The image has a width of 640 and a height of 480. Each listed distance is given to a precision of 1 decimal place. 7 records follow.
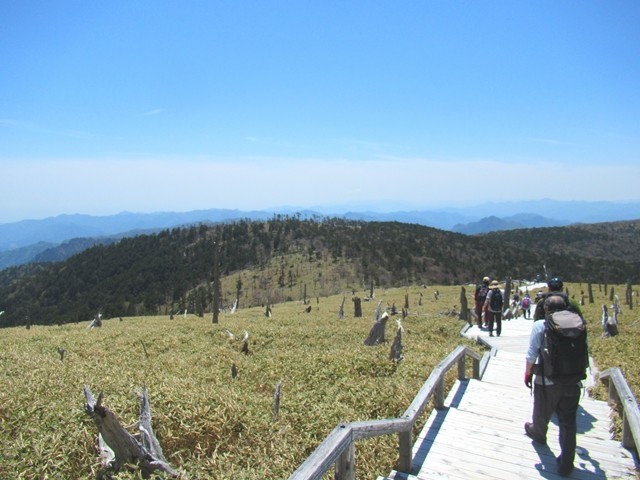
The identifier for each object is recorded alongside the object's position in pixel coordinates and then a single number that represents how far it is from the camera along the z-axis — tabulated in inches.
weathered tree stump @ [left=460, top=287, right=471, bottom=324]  1099.3
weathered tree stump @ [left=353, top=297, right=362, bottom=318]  1435.3
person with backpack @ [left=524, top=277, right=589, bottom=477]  255.4
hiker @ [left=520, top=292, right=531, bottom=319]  1155.3
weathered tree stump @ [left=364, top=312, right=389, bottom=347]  741.9
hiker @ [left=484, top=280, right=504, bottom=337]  728.3
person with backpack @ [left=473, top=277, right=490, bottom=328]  803.4
